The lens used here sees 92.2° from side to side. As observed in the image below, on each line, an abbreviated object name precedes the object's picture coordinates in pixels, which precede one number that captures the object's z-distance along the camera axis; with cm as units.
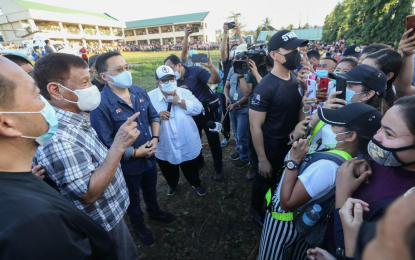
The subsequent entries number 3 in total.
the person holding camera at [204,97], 380
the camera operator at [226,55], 453
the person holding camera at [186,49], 423
